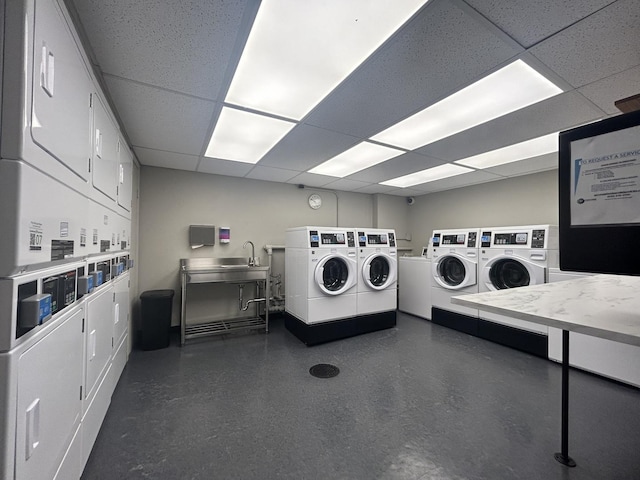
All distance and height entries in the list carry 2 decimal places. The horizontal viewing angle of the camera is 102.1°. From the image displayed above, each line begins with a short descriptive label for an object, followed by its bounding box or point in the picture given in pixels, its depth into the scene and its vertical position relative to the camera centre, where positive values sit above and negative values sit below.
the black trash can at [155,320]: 2.95 -0.91
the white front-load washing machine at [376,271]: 3.48 -0.39
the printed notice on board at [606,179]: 0.59 +0.16
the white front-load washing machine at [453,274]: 3.51 -0.44
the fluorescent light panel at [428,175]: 3.60 +1.06
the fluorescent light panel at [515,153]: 2.61 +1.06
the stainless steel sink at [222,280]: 3.22 -0.50
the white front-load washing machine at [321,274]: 3.13 -0.40
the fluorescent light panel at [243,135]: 2.18 +1.04
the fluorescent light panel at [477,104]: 1.64 +1.06
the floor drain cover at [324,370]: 2.43 -1.24
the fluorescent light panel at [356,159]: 2.89 +1.05
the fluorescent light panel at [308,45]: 1.17 +1.06
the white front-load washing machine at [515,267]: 2.86 -0.27
